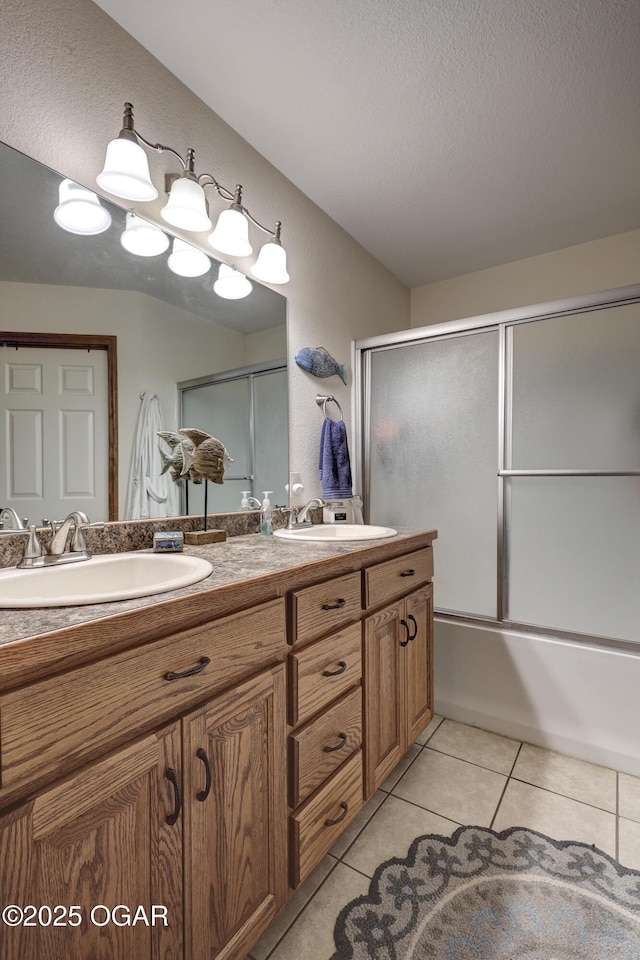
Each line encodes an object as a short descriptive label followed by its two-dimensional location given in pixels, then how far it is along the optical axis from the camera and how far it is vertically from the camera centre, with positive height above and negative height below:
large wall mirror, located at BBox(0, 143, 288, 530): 1.04 +0.34
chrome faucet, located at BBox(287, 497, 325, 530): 1.80 -0.18
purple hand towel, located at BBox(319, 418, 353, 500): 1.99 +0.05
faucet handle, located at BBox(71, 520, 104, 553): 1.06 -0.16
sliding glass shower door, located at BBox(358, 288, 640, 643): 1.76 +0.05
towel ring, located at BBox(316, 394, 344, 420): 2.08 +0.34
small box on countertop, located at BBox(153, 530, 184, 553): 1.21 -0.19
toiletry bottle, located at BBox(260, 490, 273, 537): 1.63 -0.17
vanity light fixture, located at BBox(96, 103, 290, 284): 1.15 +0.82
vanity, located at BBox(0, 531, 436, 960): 0.57 -0.48
